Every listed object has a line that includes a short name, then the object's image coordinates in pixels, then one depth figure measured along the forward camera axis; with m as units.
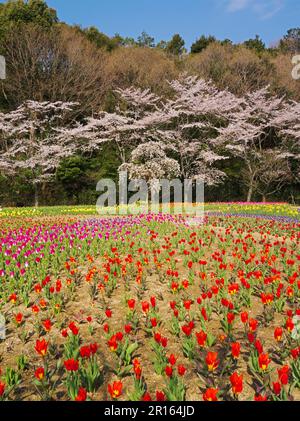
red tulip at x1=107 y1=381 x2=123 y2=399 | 2.73
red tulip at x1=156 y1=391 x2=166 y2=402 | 2.44
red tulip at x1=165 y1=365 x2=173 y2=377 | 2.88
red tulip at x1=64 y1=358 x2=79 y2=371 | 2.90
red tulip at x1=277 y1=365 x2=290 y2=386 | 2.59
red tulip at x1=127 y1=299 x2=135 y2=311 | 4.11
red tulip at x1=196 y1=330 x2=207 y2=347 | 3.28
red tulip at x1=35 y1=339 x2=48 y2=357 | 3.21
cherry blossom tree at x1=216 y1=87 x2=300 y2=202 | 27.91
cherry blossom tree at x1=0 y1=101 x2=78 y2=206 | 25.59
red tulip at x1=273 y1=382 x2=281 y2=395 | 2.63
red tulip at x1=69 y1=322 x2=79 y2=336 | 3.58
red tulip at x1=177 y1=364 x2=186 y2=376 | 2.78
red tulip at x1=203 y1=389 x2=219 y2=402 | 2.47
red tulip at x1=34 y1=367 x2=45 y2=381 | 2.93
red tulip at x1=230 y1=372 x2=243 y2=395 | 2.58
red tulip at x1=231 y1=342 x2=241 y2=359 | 3.07
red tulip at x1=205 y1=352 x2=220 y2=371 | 3.01
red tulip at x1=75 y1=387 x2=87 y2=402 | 2.44
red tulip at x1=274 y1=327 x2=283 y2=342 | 3.48
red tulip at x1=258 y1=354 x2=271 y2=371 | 3.03
